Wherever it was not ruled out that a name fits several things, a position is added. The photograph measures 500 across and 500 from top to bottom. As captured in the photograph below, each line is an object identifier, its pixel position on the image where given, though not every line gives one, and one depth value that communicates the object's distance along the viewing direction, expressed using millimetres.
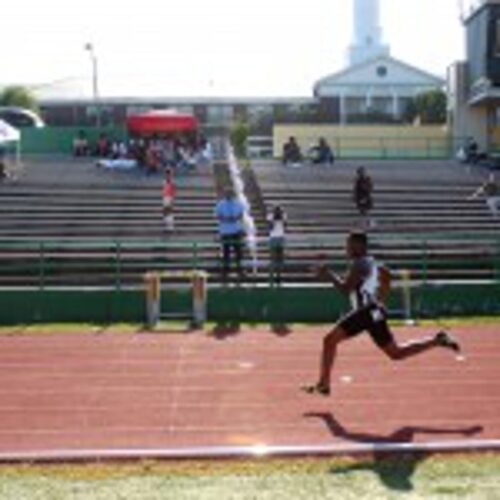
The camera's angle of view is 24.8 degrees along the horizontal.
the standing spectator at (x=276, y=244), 19547
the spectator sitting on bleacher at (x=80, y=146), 37375
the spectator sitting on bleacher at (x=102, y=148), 36031
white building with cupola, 63347
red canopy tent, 35750
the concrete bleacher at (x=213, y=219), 20781
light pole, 56938
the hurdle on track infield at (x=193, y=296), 17609
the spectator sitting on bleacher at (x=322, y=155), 35219
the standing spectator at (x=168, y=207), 24969
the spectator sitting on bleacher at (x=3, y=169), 30588
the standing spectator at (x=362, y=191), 25703
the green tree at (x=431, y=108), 56344
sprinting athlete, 10406
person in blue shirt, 19484
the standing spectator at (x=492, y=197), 26719
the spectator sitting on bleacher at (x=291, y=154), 34062
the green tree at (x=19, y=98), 60438
